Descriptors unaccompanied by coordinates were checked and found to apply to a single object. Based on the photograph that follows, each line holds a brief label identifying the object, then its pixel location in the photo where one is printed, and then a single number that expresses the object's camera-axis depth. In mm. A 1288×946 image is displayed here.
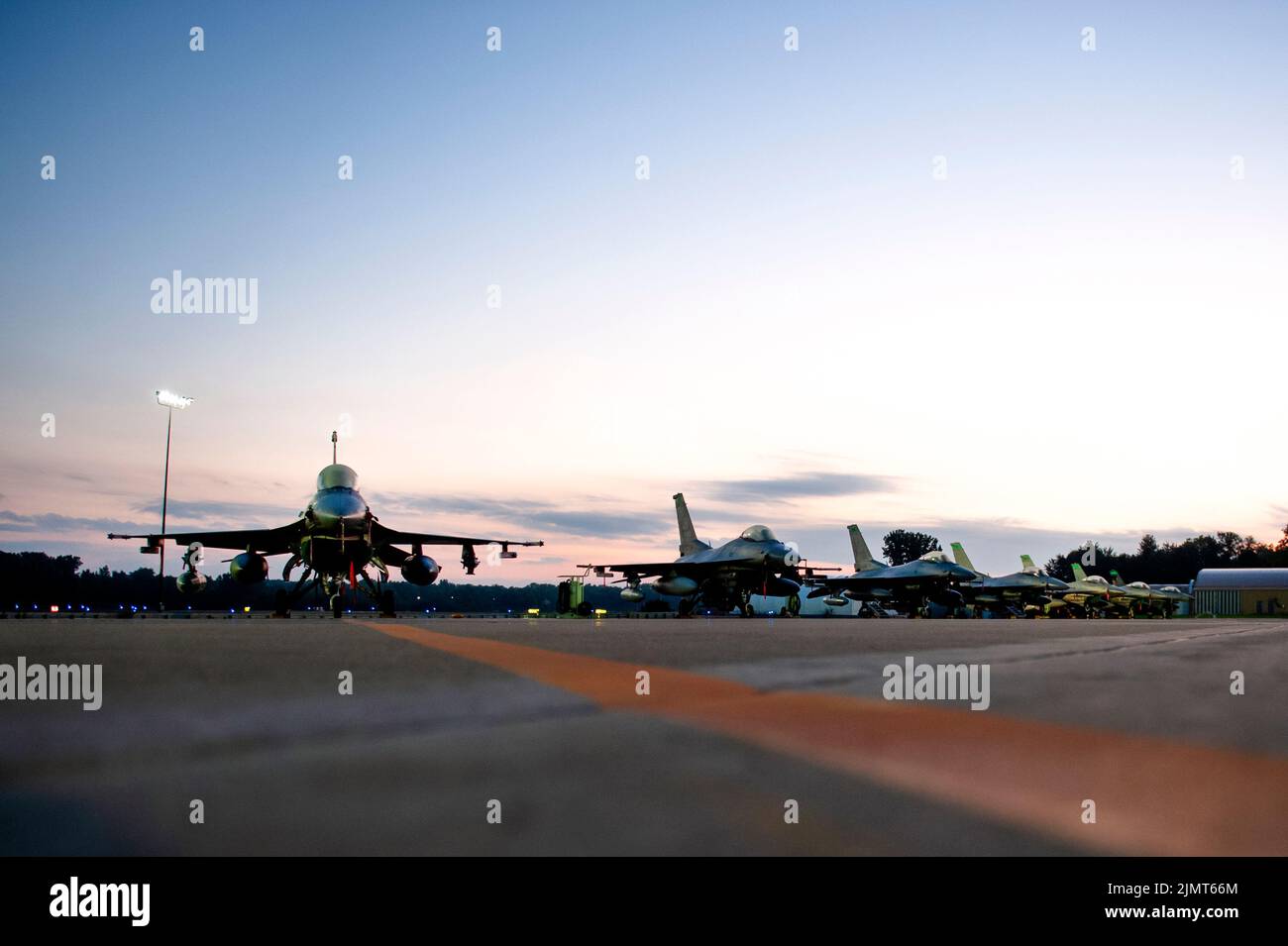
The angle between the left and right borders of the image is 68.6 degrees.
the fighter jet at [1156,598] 74312
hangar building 96250
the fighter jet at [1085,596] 68375
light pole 48469
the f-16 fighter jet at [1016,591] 65188
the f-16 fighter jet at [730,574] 41844
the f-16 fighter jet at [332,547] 28547
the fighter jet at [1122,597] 69812
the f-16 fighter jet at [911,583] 56094
